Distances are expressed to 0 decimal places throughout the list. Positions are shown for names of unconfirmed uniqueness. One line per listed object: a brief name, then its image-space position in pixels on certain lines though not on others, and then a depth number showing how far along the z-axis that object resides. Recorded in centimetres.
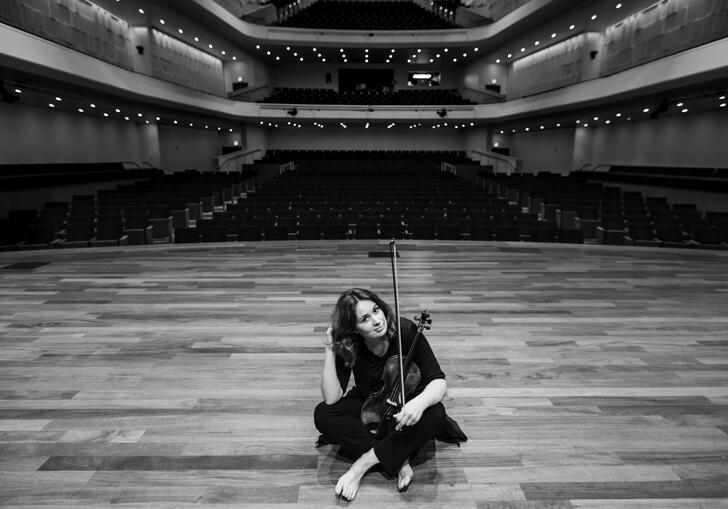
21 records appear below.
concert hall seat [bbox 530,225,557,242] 530
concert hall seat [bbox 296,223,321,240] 533
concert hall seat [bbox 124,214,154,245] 536
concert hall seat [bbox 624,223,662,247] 550
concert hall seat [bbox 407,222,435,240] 549
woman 126
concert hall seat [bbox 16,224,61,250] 501
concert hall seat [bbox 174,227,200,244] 501
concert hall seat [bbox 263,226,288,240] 521
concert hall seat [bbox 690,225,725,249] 525
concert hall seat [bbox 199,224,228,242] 504
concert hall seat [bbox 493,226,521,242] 533
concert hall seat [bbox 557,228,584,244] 526
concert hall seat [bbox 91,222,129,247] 515
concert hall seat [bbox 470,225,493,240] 539
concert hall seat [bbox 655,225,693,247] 538
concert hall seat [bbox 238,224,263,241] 519
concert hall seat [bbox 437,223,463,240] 539
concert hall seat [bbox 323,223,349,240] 535
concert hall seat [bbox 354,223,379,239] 541
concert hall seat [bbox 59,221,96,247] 504
